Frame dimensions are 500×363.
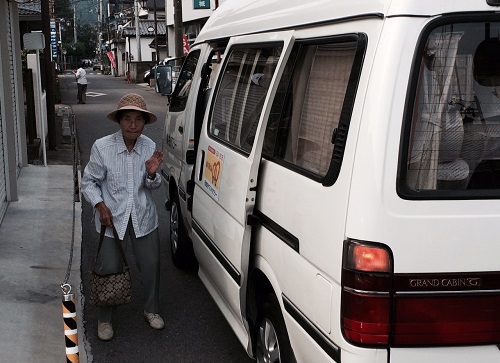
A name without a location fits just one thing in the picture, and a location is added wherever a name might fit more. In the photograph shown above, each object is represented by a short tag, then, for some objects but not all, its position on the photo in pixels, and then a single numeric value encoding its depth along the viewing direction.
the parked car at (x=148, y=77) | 36.56
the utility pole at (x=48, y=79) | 13.82
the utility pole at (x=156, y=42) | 46.88
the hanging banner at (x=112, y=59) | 68.88
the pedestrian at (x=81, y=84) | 27.86
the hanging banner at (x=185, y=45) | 29.30
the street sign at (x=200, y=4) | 30.20
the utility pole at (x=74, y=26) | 106.18
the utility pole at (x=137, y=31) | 53.19
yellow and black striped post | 3.46
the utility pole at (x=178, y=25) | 27.94
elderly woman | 4.57
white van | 2.43
